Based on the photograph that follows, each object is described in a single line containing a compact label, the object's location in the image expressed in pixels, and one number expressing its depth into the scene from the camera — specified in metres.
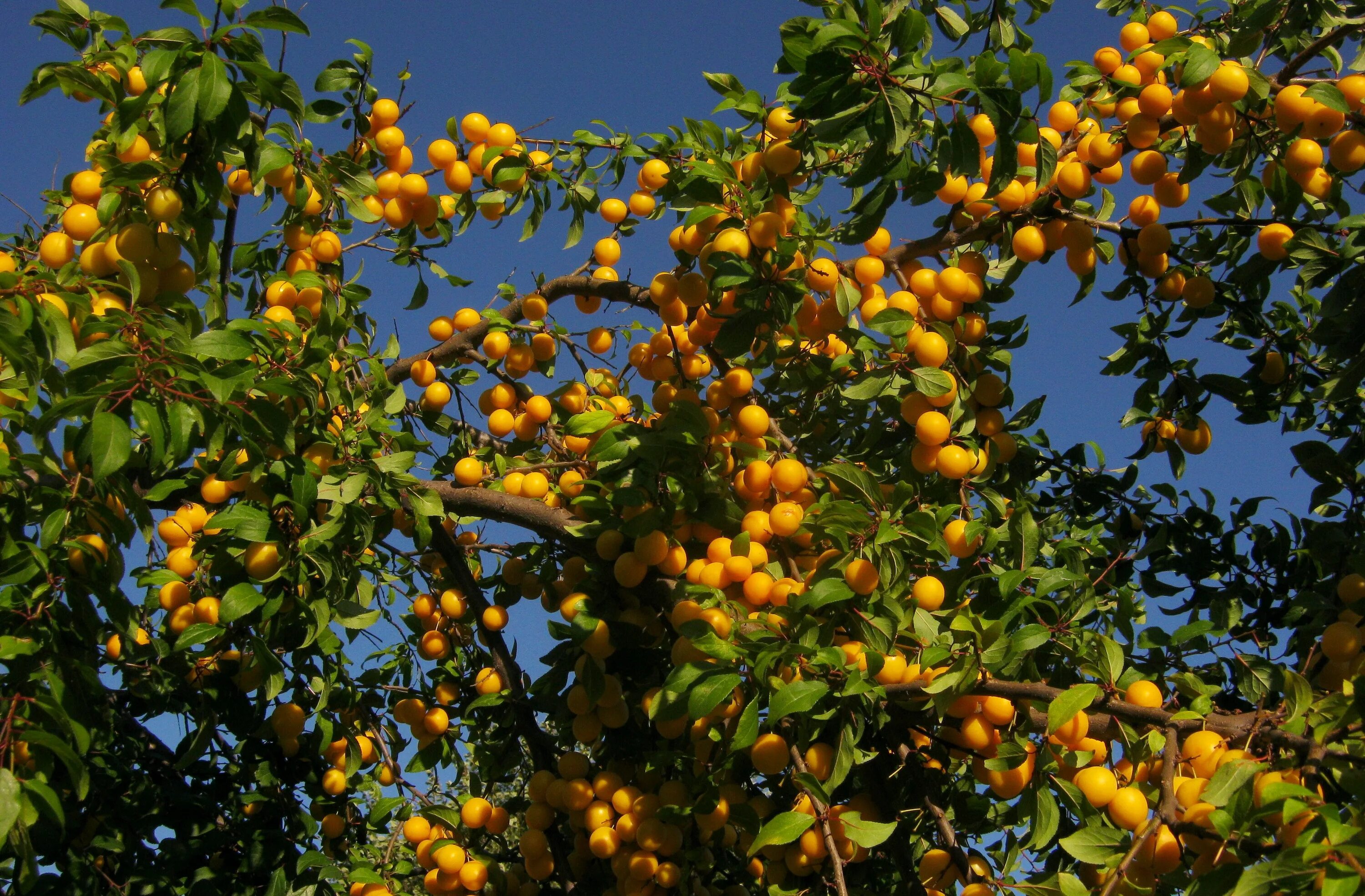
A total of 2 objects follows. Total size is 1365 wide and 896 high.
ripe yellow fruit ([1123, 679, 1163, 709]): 2.27
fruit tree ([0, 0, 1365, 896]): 2.17
